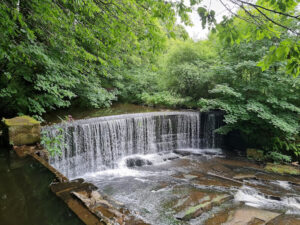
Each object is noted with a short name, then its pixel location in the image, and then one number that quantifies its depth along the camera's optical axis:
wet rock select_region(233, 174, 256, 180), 5.97
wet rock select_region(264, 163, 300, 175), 6.72
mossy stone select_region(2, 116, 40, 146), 4.27
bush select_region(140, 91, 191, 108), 11.42
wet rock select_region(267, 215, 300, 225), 3.74
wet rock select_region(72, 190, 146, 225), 2.19
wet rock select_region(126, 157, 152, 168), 6.81
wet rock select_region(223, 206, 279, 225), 3.64
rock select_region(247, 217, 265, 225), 3.61
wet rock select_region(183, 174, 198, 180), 5.70
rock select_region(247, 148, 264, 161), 7.90
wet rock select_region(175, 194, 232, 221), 3.72
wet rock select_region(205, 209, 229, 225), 3.60
